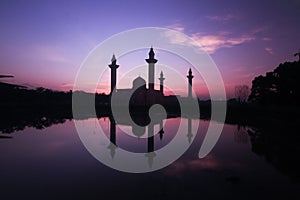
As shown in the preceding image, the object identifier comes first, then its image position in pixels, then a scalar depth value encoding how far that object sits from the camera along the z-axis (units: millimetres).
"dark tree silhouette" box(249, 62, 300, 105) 30795
